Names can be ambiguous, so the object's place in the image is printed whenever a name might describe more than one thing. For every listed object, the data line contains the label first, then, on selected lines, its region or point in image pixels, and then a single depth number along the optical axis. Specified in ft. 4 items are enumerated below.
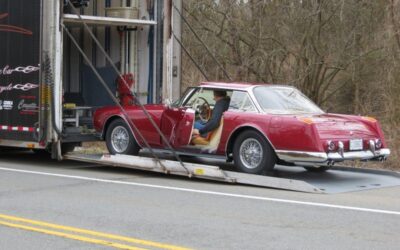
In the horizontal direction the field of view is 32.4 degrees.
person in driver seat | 39.68
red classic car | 35.63
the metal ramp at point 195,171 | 35.09
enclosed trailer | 42.47
